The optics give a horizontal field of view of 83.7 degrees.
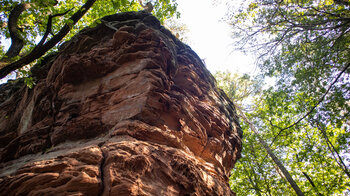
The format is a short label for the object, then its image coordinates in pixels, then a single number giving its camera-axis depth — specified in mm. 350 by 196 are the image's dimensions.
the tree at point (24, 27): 6316
